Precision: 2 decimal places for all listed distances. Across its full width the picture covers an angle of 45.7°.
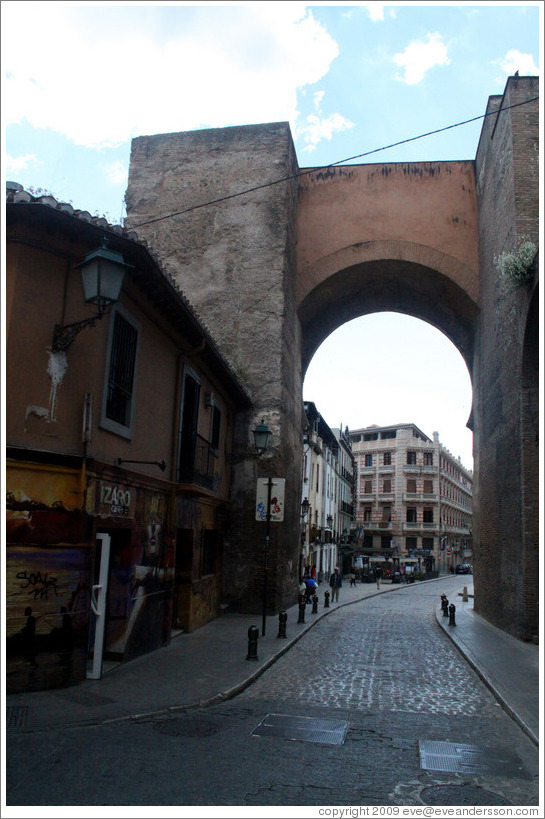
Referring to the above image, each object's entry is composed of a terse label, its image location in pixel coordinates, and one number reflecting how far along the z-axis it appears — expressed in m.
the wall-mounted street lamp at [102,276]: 7.48
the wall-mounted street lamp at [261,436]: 14.19
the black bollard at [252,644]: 10.62
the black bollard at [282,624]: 13.50
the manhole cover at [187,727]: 6.51
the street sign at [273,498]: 14.34
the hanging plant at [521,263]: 12.79
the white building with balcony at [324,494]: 38.09
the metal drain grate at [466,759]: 5.78
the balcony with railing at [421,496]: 68.81
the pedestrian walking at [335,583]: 26.33
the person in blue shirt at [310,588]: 23.38
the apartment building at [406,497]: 68.12
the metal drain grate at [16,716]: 6.36
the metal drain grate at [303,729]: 6.61
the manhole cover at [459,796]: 4.99
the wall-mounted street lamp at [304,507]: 31.23
